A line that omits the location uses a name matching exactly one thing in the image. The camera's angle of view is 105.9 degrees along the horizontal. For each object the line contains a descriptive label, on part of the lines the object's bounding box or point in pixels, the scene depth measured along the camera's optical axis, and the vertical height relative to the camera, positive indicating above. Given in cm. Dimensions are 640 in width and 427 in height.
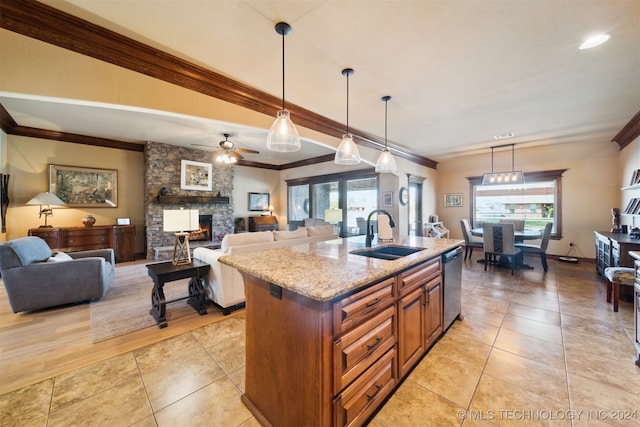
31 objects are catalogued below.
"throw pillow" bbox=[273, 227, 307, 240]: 376 -37
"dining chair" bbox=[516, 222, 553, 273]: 479 -77
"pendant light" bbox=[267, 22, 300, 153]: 212 +71
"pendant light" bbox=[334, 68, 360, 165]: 281 +72
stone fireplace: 607 +43
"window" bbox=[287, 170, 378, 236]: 693 +46
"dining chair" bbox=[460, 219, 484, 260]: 588 -60
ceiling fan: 493 +131
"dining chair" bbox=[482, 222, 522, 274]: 463 -58
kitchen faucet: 248 -23
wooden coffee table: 276 -85
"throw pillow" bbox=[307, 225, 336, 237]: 439 -36
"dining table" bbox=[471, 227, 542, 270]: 493 -52
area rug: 269 -126
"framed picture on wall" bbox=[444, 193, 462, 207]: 743 +36
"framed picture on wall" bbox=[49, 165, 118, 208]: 529 +61
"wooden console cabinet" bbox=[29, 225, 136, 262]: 495 -57
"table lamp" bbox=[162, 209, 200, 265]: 299 -14
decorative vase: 549 -20
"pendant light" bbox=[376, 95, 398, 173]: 319 +65
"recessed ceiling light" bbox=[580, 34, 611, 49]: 212 +153
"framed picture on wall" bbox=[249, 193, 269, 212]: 846 +35
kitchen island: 121 -71
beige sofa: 301 -71
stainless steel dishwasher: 241 -77
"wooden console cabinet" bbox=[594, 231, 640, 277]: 334 -60
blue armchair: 286 -81
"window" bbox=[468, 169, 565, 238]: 604 +26
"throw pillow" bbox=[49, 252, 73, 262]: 327 -64
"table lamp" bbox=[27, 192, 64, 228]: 470 +21
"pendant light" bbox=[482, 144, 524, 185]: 559 +79
